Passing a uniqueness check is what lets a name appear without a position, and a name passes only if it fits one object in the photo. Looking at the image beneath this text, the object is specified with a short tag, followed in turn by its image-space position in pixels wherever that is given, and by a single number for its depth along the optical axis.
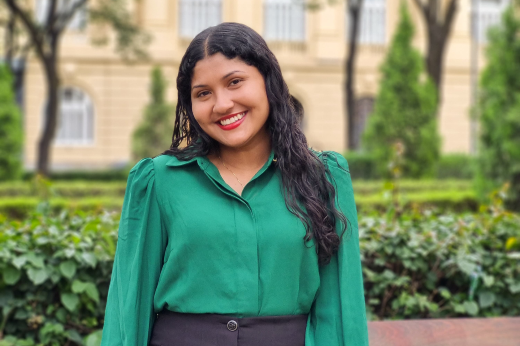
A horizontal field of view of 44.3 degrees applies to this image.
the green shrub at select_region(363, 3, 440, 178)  14.00
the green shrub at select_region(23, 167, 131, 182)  18.02
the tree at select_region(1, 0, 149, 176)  14.06
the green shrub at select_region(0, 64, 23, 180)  13.30
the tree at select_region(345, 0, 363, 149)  16.50
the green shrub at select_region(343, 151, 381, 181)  15.24
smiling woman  1.75
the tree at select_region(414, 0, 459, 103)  14.82
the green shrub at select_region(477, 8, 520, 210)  8.04
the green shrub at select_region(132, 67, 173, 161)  18.38
